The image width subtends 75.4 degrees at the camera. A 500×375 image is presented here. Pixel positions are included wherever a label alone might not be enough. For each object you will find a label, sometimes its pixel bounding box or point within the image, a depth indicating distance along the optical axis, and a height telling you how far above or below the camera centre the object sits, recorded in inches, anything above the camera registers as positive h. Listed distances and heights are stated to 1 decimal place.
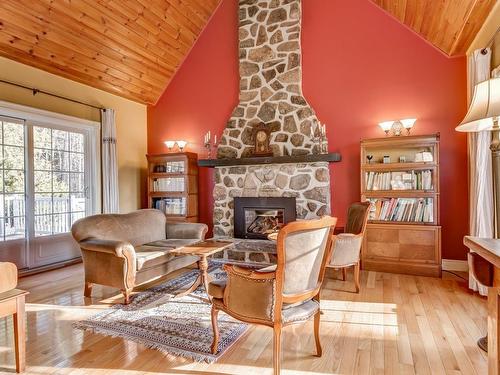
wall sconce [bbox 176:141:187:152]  230.4 +30.6
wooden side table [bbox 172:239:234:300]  122.6 -24.8
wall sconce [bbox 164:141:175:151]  230.4 +30.7
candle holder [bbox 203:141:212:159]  222.7 +26.0
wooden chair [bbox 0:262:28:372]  75.0 -27.3
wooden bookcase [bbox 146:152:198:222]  221.0 +1.7
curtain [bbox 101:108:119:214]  209.6 +15.5
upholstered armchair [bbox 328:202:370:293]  135.4 -26.9
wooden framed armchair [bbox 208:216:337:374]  70.6 -22.5
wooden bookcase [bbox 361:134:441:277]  157.9 -13.2
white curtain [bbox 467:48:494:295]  128.3 +2.3
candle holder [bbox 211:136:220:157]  225.1 +28.8
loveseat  122.1 -26.1
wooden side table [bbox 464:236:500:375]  57.2 -23.4
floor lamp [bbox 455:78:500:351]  68.2 +15.5
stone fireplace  196.4 +41.1
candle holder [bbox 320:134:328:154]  192.4 +24.1
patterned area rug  90.8 -44.6
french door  165.3 +0.7
